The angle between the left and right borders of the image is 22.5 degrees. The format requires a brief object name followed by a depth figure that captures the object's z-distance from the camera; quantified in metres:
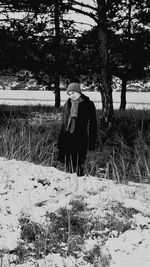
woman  4.87
